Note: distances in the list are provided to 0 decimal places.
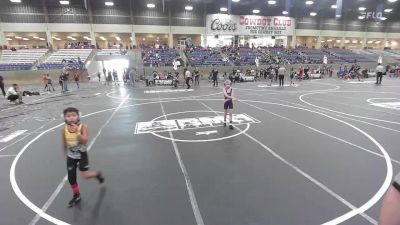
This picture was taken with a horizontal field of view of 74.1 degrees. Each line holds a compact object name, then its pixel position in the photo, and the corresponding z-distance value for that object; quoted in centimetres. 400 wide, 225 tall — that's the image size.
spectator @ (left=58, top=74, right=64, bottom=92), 2294
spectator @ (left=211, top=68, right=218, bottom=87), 2545
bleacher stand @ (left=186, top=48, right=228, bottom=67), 3812
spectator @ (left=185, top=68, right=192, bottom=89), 2356
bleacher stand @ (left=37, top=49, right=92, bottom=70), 3472
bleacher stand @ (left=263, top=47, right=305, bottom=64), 4294
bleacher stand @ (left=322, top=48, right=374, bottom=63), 4783
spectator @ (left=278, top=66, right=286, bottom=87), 2377
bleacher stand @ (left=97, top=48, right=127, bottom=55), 4041
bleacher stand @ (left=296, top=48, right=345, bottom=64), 4431
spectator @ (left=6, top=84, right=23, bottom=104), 1652
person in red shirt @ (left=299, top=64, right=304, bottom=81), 2972
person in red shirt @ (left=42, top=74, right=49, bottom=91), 2313
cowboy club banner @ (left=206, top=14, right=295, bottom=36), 4903
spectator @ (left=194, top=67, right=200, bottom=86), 2658
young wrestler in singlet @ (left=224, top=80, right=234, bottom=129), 948
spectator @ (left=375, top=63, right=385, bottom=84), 2367
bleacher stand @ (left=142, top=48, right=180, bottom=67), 3625
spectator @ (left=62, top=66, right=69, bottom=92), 2286
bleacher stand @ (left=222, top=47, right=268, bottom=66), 4009
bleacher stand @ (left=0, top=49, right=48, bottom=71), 3362
